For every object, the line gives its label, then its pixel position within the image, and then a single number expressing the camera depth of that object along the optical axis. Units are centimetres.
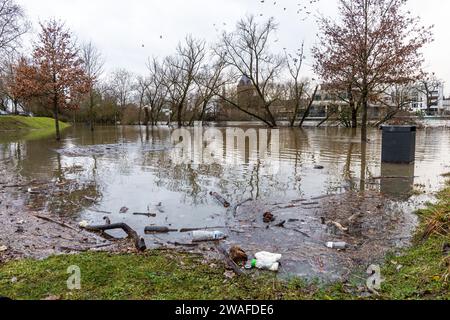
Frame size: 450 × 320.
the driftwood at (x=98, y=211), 544
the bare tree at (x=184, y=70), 3738
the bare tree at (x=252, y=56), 3177
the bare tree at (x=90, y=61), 3422
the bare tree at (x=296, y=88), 3603
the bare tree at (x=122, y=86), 5641
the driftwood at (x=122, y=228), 413
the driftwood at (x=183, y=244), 404
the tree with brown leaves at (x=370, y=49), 1445
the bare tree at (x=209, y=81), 3625
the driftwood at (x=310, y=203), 573
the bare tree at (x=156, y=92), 4456
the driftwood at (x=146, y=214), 521
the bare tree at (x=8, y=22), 2073
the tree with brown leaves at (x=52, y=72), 1691
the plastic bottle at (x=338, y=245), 389
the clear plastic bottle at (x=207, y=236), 421
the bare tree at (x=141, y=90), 5084
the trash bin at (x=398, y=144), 934
